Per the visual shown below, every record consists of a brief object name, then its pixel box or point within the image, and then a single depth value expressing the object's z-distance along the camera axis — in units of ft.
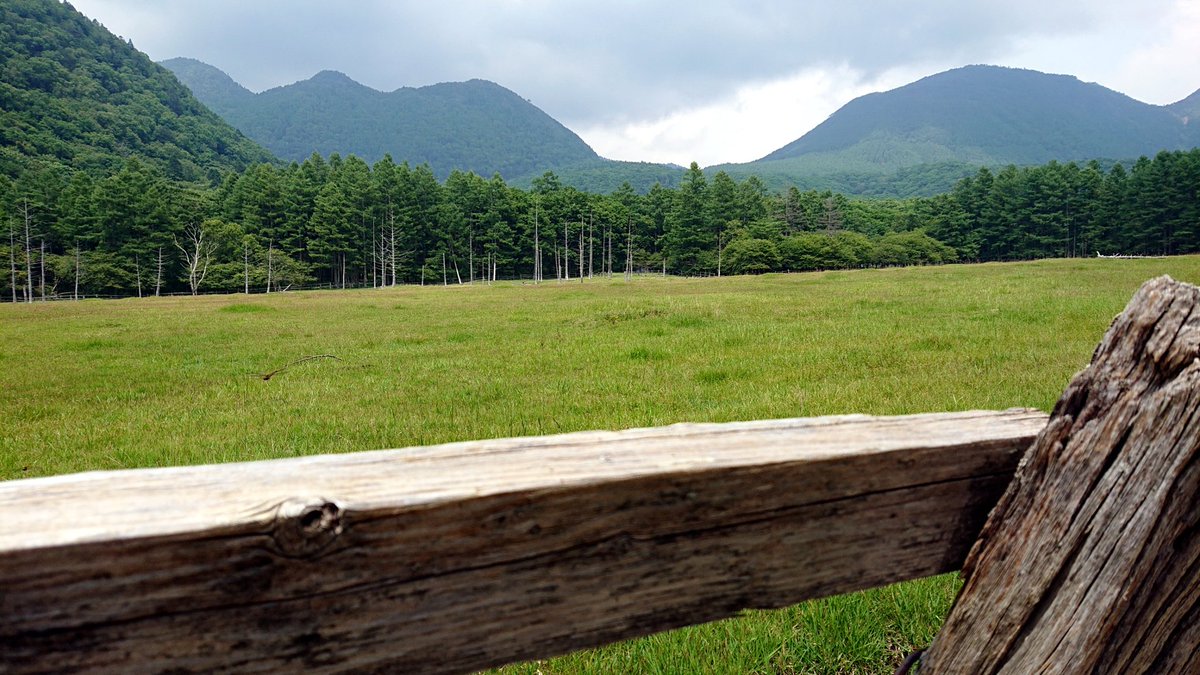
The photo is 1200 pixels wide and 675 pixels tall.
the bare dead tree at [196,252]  273.60
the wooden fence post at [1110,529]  4.45
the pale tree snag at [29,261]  224.37
